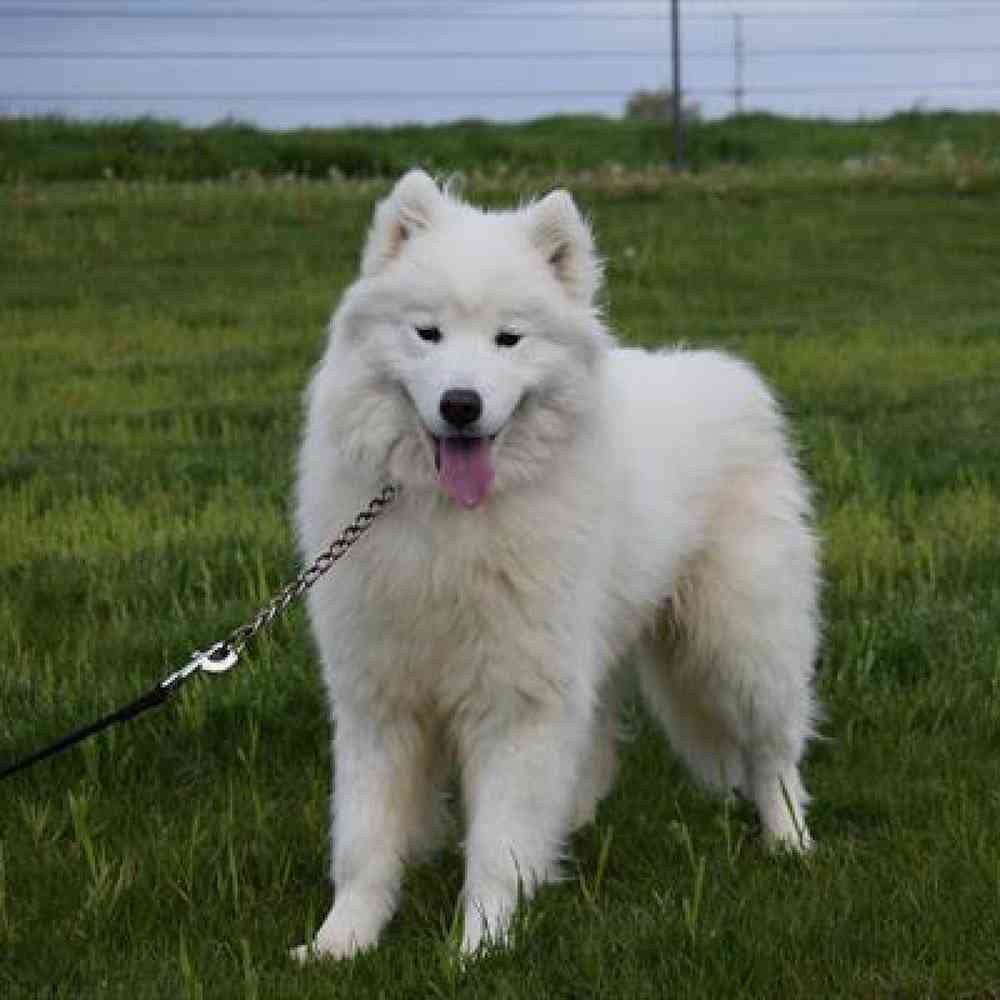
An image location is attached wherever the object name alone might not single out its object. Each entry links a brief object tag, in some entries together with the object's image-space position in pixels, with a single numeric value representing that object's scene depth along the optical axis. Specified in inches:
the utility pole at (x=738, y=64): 1195.8
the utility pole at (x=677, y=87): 936.3
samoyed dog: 149.9
